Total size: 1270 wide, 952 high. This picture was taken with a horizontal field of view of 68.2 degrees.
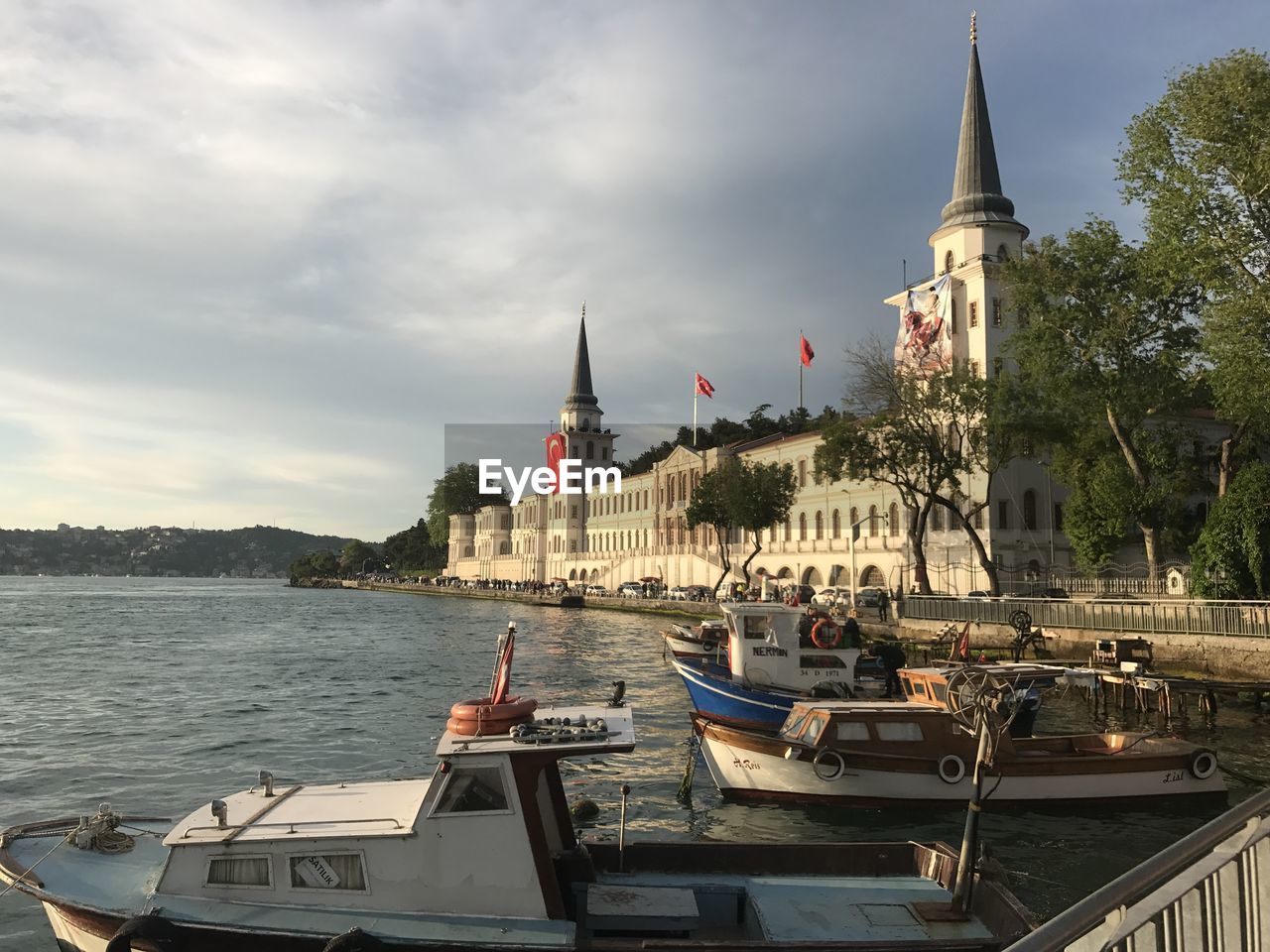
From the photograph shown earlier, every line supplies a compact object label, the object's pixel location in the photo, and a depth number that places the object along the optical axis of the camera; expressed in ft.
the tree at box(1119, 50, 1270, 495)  98.17
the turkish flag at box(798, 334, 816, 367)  237.12
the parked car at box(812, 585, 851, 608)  185.51
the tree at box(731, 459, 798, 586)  217.36
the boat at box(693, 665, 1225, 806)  55.52
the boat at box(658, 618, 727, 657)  117.08
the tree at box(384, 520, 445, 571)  628.08
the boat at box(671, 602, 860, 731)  77.82
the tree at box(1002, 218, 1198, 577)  132.36
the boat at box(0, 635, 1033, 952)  27.50
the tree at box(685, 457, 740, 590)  225.76
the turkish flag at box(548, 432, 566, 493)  429.38
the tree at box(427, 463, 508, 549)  563.48
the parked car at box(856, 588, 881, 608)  175.32
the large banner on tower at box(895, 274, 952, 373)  194.69
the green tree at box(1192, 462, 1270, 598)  111.96
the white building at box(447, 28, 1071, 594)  188.44
